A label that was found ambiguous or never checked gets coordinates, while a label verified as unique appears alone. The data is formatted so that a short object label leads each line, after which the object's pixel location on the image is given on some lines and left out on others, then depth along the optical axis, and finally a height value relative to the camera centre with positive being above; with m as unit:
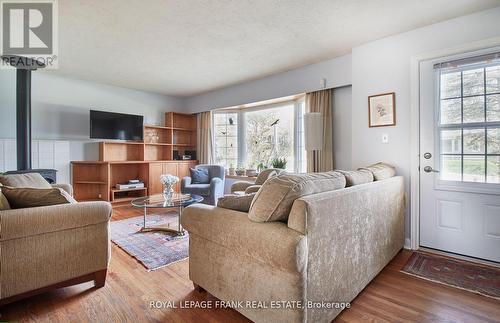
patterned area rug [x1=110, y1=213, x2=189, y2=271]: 2.38 -0.94
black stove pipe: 3.57 +0.63
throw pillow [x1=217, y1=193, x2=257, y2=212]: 1.57 -0.28
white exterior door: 2.33 +0.02
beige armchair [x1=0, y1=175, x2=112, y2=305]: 1.51 -0.58
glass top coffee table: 2.89 -0.52
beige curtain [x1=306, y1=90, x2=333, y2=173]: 3.72 +0.35
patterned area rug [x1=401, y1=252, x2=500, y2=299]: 1.93 -1.00
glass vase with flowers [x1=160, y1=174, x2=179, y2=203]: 3.28 -0.32
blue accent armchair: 4.37 -0.52
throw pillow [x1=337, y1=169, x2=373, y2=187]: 1.83 -0.14
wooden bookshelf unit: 4.79 -0.07
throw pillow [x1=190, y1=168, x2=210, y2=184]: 4.80 -0.34
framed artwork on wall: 2.87 +0.59
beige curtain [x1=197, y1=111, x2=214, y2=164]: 5.80 +0.51
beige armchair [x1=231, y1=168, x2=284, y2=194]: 3.63 -0.33
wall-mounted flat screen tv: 4.70 +0.69
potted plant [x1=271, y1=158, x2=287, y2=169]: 4.40 -0.07
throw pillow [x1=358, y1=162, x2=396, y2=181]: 2.29 -0.12
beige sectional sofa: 1.22 -0.53
